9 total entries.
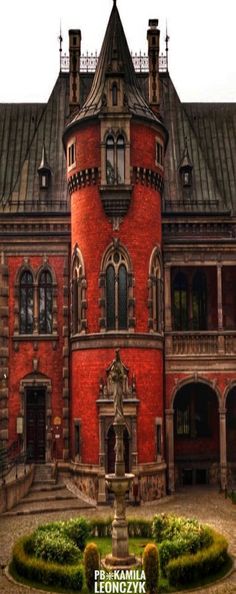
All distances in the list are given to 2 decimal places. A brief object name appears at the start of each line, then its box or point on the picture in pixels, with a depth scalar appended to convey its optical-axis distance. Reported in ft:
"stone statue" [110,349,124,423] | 66.39
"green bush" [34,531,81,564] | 60.95
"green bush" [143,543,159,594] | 54.24
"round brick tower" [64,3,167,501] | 101.30
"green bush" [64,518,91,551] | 67.67
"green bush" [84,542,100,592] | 55.72
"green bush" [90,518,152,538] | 75.10
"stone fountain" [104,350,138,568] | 62.03
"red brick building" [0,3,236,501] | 103.35
